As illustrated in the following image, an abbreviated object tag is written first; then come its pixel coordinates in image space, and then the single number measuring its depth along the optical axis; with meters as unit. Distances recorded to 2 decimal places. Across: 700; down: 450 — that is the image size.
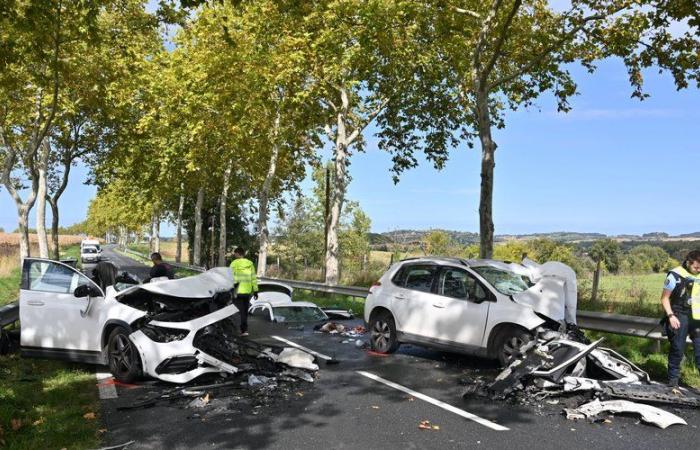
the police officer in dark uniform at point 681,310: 7.39
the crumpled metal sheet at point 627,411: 6.08
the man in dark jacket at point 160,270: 11.12
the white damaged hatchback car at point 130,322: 7.61
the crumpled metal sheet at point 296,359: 8.30
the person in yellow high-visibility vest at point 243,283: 12.11
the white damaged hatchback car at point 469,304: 8.38
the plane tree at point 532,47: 14.27
